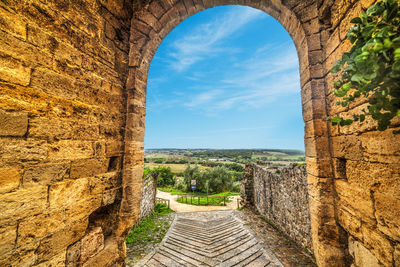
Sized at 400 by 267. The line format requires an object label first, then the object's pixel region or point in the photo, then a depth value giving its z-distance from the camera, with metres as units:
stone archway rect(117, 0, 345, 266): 2.02
